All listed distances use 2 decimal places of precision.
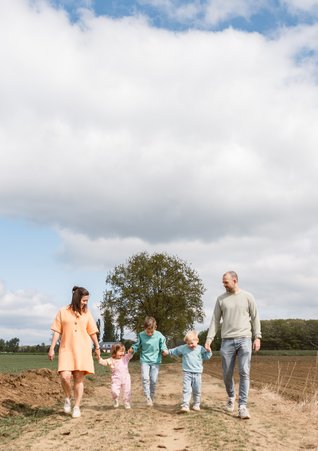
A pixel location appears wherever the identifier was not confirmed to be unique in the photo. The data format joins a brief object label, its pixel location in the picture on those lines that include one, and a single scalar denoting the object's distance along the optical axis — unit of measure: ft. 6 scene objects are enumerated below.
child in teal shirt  33.91
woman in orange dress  29.86
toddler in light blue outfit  31.86
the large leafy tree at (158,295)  166.20
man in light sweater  30.60
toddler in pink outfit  34.04
